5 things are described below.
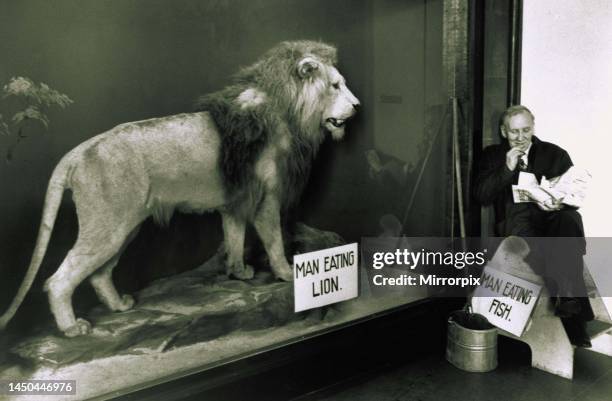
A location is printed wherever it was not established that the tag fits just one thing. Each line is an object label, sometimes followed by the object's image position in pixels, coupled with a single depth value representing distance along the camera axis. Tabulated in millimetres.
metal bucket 3047
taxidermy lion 2160
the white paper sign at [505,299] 2963
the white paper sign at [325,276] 2775
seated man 3021
